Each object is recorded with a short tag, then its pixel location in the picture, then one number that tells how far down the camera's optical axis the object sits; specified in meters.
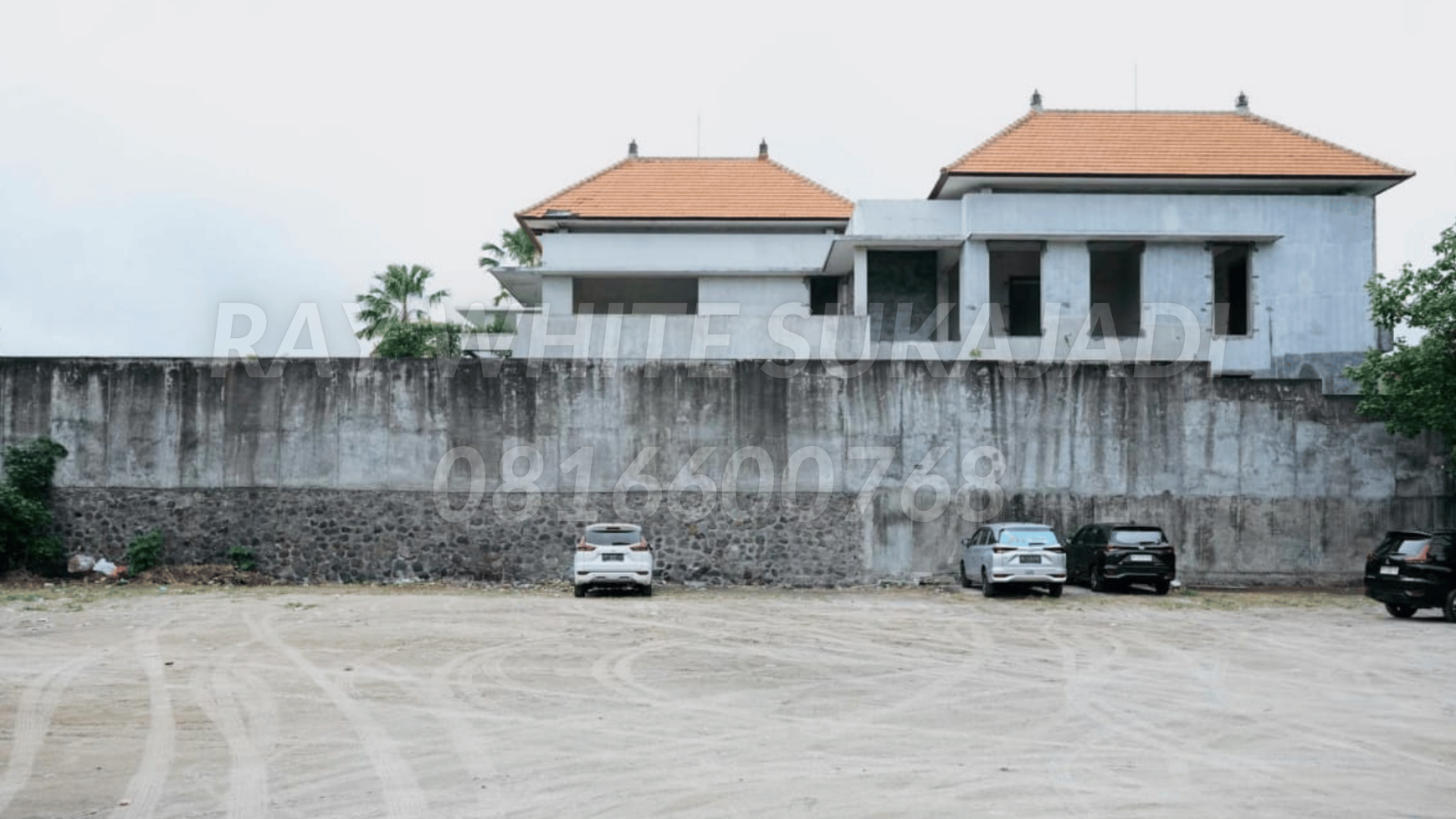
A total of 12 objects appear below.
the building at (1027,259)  31.53
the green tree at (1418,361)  24.08
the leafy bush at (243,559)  25.59
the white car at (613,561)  23.08
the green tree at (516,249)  50.59
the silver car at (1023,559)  23.00
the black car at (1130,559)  24.11
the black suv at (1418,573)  19.81
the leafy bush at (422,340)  41.72
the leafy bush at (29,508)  24.88
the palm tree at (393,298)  47.44
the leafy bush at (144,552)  25.41
